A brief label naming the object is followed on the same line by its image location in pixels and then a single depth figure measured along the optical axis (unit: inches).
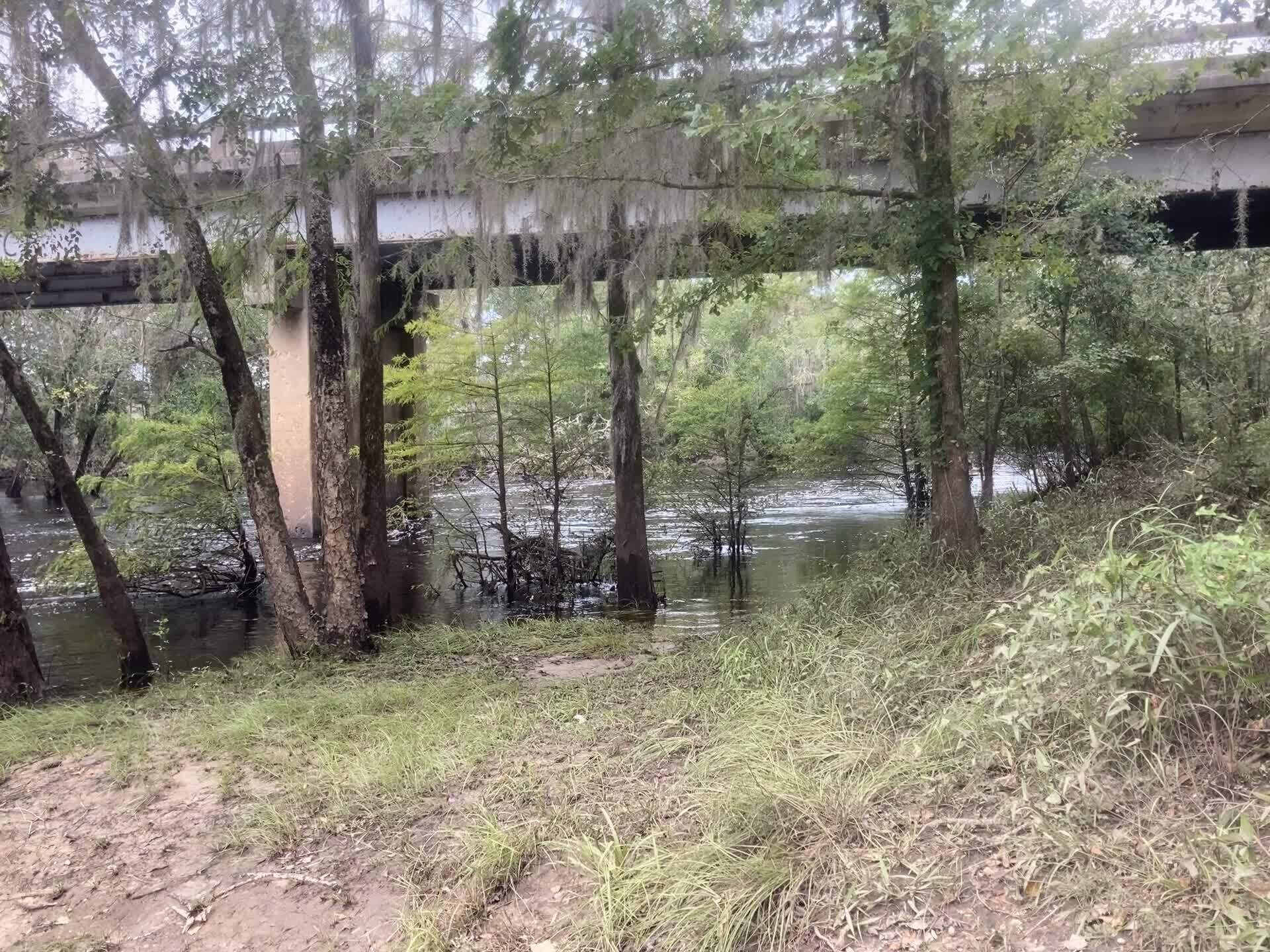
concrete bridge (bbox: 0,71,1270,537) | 365.4
